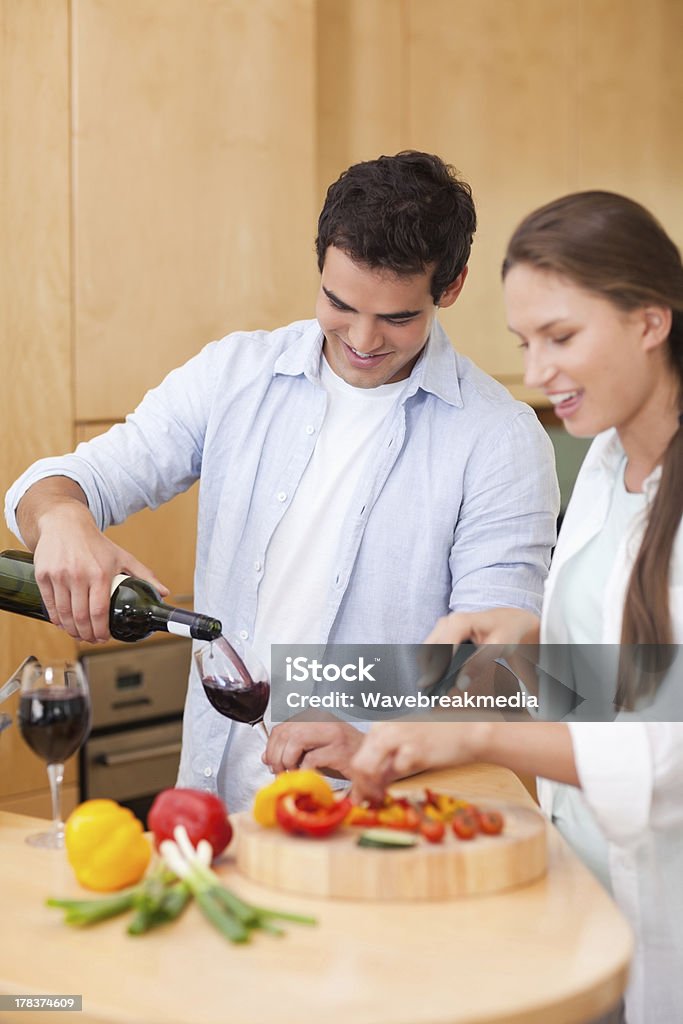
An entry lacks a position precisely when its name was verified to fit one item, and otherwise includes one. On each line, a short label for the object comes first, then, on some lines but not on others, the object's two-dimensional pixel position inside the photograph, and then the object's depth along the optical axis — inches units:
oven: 107.8
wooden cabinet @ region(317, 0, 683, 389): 128.1
